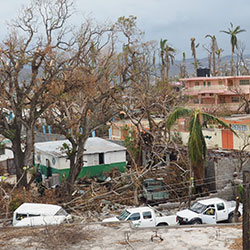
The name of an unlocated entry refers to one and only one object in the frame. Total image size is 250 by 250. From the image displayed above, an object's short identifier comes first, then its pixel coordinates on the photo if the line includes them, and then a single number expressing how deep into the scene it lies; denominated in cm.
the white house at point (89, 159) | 2795
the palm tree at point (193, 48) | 8119
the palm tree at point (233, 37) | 7075
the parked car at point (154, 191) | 2281
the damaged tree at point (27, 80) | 2239
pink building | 5028
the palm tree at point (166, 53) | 6911
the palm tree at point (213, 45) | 8012
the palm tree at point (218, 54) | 8331
